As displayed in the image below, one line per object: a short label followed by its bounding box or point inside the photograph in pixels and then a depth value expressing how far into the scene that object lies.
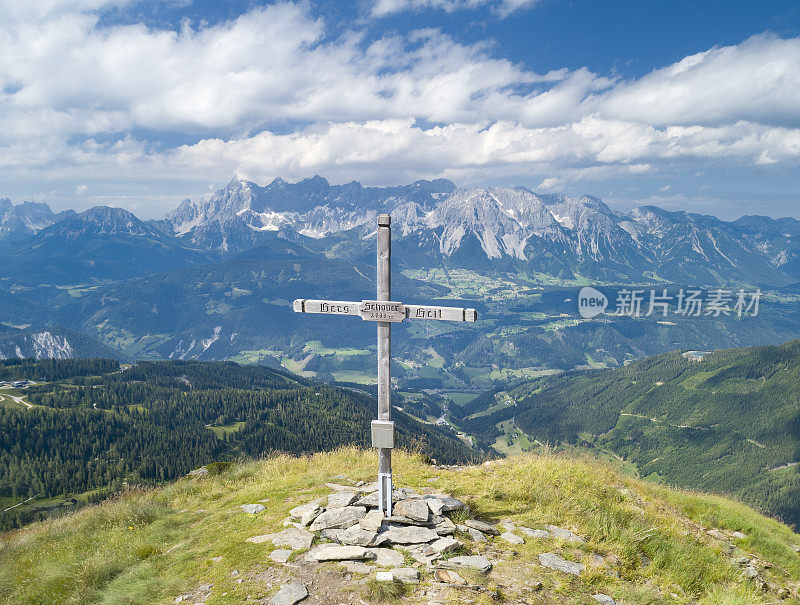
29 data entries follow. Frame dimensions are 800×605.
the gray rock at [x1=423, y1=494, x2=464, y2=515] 11.54
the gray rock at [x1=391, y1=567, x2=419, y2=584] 8.49
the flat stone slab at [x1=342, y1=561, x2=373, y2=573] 8.95
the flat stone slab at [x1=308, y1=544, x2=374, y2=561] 9.41
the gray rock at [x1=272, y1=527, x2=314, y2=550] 10.29
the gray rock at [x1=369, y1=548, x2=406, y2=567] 9.27
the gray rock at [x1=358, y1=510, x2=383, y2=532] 10.61
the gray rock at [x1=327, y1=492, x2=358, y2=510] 12.25
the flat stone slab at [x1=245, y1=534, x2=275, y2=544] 10.77
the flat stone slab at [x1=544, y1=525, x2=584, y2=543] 10.52
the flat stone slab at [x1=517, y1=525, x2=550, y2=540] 10.69
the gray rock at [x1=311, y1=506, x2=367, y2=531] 11.04
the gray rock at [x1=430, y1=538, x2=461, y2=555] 9.59
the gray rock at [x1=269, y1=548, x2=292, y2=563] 9.64
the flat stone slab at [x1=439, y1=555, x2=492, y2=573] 8.95
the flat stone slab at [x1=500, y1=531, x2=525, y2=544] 10.39
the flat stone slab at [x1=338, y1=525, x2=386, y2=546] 10.00
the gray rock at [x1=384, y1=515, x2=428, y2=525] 10.98
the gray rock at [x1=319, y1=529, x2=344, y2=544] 10.55
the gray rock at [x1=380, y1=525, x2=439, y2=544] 10.10
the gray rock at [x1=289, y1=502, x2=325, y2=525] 11.44
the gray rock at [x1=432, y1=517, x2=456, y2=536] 10.44
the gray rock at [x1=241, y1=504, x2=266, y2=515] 13.30
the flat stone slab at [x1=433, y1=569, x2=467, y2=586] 8.42
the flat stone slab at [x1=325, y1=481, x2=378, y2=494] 13.77
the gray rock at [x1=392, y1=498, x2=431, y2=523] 10.94
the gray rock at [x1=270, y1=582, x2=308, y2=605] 8.05
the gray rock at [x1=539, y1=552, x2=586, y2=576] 9.16
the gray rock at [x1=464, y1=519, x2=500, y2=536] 10.77
